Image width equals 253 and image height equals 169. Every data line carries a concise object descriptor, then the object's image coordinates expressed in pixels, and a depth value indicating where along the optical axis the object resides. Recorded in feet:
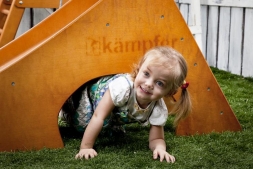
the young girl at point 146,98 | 7.07
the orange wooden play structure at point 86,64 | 7.46
